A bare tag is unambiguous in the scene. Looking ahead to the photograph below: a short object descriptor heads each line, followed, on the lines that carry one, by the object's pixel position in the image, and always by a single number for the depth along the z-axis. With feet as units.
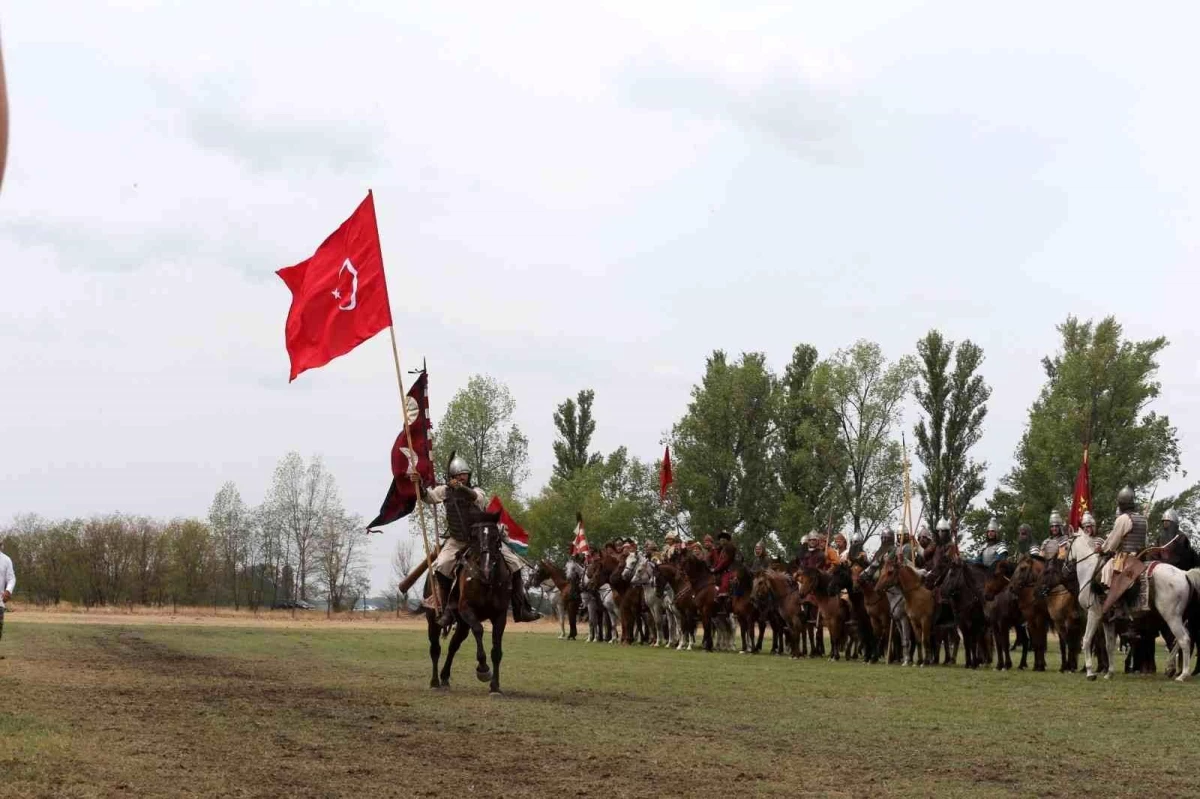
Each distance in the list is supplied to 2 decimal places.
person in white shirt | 75.51
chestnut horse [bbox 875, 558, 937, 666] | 91.76
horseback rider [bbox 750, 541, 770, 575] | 112.78
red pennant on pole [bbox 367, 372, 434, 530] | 62.28
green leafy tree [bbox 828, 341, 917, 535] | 261.85
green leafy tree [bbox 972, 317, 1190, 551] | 224.12
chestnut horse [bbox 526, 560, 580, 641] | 147.02
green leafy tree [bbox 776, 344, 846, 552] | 254.06
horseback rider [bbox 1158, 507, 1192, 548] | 79.66
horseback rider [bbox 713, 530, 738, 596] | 116.98
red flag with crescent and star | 66.49
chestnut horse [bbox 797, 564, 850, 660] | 100.68
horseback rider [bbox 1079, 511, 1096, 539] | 82.56
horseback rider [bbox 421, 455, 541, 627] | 59.82
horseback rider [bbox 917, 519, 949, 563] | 96.07
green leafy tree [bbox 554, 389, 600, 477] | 329.11
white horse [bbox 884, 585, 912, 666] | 94.42
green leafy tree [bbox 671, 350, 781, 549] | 266.57
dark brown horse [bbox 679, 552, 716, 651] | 117.70
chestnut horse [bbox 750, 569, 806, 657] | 105.50
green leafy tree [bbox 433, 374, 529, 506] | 327.06
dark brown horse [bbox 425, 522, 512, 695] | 59.88
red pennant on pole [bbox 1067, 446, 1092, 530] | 112.16
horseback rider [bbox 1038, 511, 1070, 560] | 102.27
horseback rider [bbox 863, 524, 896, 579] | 96.07
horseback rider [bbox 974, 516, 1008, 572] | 104.01
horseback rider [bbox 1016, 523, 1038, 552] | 108.37
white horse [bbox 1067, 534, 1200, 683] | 74.84
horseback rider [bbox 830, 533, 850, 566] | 113.24
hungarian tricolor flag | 126.80
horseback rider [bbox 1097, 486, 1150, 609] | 76.48
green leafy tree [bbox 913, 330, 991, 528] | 240.73
